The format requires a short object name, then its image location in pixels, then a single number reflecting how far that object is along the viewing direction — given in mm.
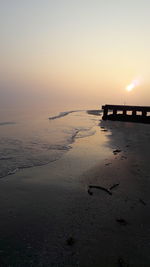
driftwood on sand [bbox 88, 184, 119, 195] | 5056
